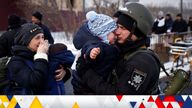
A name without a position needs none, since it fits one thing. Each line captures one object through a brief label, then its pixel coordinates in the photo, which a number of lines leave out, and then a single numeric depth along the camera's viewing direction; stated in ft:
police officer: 10.91
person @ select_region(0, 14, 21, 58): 25.45
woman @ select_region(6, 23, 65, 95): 12.09
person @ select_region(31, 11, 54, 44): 30.78
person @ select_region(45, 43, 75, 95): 12.81
